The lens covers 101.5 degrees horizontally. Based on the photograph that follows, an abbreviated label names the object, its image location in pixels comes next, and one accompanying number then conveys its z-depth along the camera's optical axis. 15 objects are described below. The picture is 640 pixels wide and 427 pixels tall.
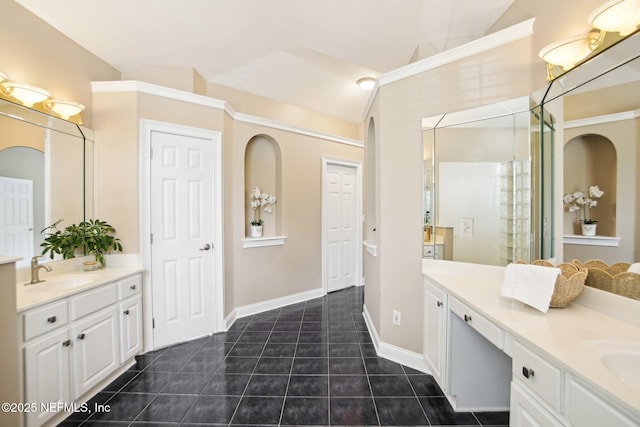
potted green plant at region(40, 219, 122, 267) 2.08
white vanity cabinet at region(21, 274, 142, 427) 1.49
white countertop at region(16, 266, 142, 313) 1.53
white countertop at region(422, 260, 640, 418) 0.76
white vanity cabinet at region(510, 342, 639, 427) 0.76
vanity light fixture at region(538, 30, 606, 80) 1.34
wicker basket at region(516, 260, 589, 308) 1.27
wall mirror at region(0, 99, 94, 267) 1.80
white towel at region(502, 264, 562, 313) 1.25
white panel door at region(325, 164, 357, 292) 4.25
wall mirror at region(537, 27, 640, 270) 1.15
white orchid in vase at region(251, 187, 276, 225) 3.61
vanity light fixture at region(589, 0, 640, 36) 1.13
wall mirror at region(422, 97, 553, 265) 1.80
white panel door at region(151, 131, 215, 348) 2.57
